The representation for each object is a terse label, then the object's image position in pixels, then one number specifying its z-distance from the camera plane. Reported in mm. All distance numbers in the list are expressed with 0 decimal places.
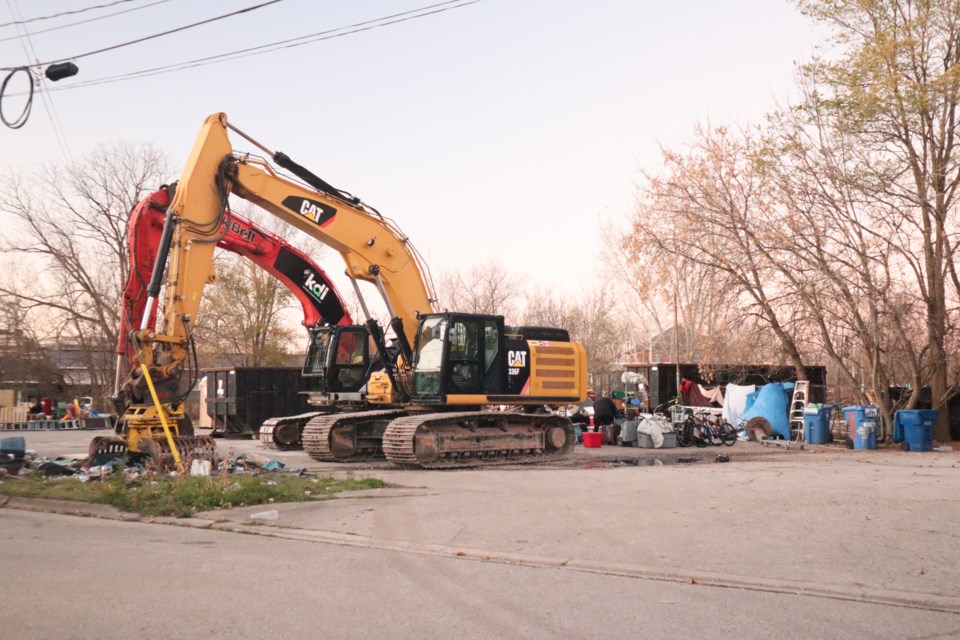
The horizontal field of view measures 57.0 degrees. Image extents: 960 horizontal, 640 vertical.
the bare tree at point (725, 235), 25234
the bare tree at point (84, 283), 48438
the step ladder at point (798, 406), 25938
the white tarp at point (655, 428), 23469
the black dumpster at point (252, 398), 29234
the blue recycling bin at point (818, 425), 25109
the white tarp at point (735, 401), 29484
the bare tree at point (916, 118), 22719
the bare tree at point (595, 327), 57544
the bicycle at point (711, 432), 24516
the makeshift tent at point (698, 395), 32812
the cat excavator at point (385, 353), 14562
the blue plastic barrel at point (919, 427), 22562
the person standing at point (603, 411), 25516
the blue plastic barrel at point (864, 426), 23266
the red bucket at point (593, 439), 23672
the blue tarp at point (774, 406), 27062
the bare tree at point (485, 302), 54938
